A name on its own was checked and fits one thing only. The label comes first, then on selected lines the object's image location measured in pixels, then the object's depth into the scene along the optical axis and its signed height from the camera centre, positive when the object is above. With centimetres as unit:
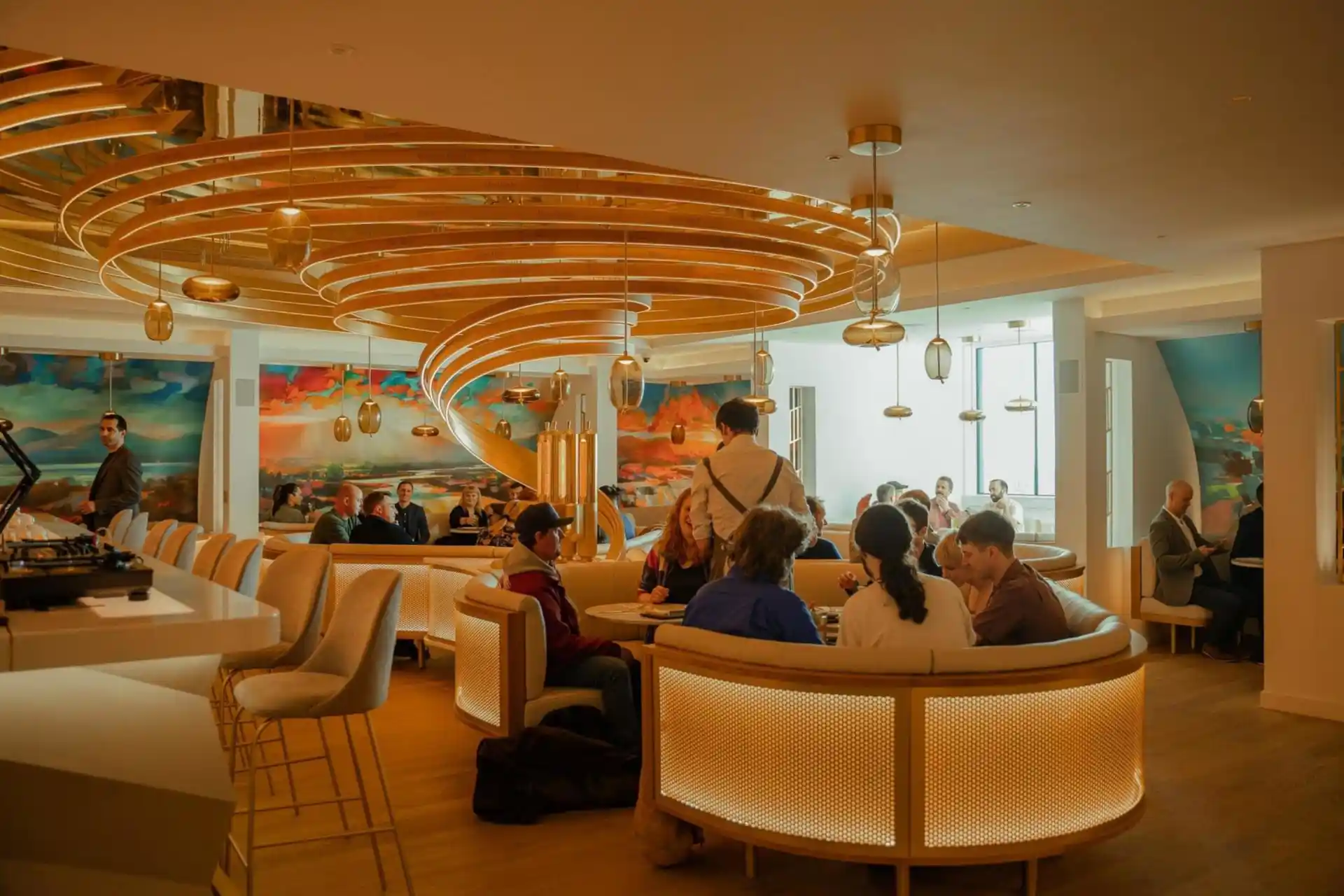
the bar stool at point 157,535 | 698 -56
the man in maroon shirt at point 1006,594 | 459 -60
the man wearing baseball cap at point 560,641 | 562 -99
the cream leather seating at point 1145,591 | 977 -129
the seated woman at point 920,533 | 607 -47
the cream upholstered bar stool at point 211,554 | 586 -57
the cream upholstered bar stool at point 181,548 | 620 -56
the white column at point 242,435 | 1423 +20
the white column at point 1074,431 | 1067 +17
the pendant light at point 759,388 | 1071 +62
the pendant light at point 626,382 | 755 +46
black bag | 499 -149
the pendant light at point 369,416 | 1506 +45
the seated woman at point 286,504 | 1463 -77
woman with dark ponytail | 411 -58
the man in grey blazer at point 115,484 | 864 -26
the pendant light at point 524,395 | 1374 +68
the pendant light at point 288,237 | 486 +93
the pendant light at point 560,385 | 1249 +73
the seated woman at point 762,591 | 443 -58
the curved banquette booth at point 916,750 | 388 -108
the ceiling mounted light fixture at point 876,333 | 591 +63
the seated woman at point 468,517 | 1443 -91
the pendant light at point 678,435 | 1947 +26
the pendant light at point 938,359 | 791 +64
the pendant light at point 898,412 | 1302 +44
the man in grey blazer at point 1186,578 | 946 -113
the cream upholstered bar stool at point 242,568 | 522 -57
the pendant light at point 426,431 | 1727 +29
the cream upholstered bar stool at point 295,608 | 452 -65
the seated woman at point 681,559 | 647 -64
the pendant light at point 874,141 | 478 +134
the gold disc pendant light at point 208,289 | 631 +92
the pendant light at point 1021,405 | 1591 +62
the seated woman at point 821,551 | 800 -74
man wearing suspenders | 600 -18
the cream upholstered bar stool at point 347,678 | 375 -82
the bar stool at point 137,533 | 745 -57
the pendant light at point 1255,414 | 1023 +32
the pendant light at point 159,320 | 837 +99
